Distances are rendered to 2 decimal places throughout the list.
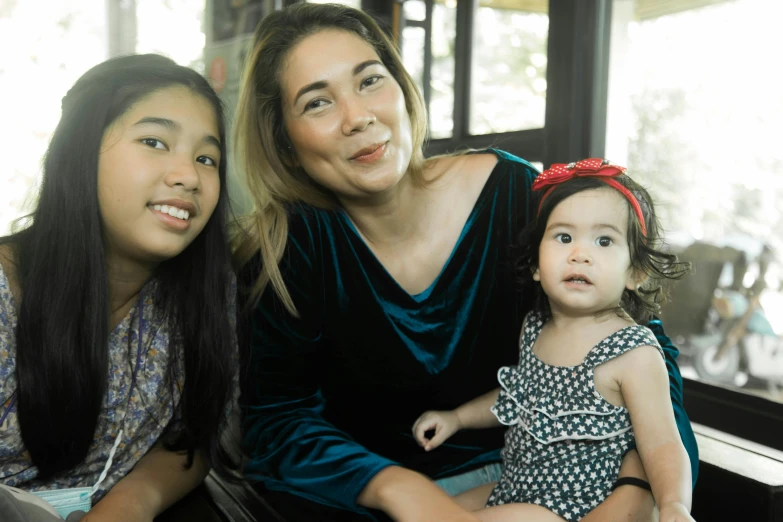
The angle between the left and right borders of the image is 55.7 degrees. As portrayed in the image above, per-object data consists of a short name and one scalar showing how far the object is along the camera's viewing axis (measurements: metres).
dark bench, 1.29
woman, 1.51
